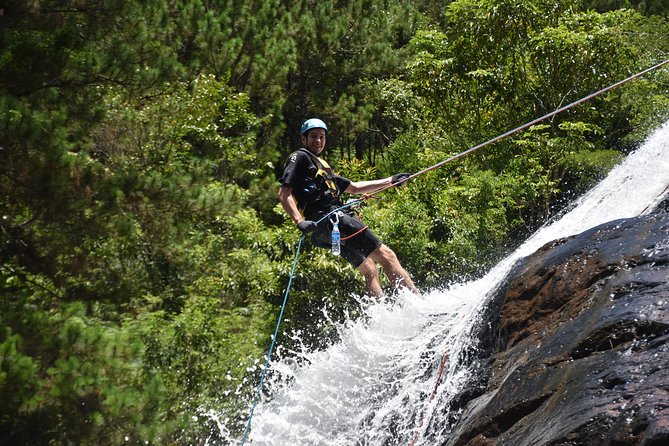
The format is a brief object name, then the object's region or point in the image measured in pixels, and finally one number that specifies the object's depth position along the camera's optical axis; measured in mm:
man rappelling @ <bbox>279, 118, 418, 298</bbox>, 5898
